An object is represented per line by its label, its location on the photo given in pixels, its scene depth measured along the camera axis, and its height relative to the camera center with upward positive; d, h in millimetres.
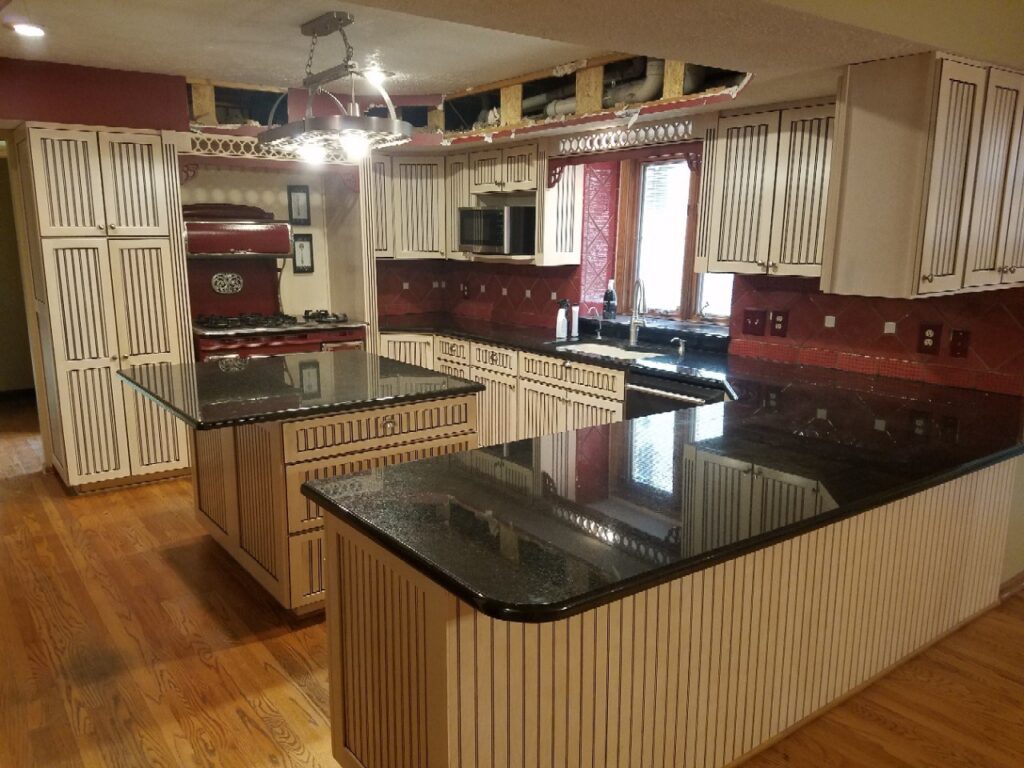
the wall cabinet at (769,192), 3307 +316
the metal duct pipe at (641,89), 3709 +859
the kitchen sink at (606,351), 4231 -542
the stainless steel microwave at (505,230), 5004 +189
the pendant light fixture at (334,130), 2746 +471
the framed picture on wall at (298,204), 5469 +380
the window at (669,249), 4527 +66
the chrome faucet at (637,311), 4512 -315
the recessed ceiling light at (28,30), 3350 +1011
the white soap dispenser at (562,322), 4883 -409
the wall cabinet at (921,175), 2426 +293
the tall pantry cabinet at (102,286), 4164 -178
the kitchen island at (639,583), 1559 -798
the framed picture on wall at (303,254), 5559 +19
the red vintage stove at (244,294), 4742 -266
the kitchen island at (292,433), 2793 -695
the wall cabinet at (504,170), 4922 +595
